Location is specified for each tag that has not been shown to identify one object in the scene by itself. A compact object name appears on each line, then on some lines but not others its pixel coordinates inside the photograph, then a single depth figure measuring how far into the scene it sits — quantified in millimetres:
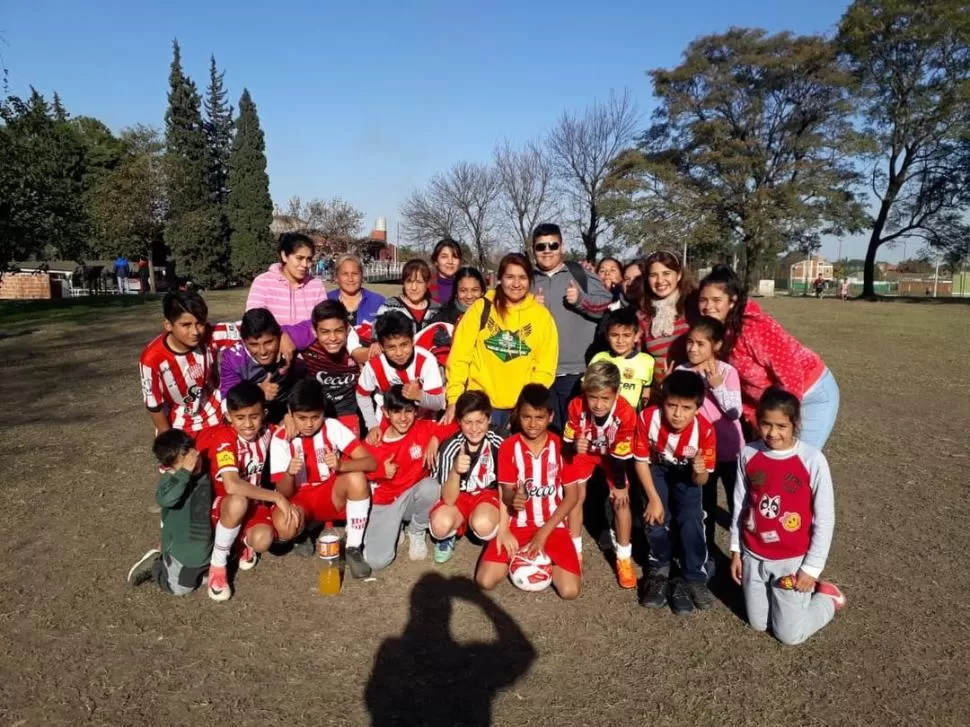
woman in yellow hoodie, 4473
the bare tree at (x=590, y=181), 38812
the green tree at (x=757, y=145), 35156
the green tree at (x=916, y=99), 32094
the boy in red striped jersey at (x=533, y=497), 3957
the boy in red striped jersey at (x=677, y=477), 3740
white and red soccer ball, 3891
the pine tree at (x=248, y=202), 37969
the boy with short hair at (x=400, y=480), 4254
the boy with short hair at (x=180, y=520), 3727
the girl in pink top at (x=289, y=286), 5074
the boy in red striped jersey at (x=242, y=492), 3809
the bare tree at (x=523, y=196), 41188
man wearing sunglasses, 4773
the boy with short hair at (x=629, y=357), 4254
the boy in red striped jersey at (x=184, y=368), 4312
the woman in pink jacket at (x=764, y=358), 3984
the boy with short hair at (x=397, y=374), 4402
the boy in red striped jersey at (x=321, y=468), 4082
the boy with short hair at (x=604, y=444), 3949
